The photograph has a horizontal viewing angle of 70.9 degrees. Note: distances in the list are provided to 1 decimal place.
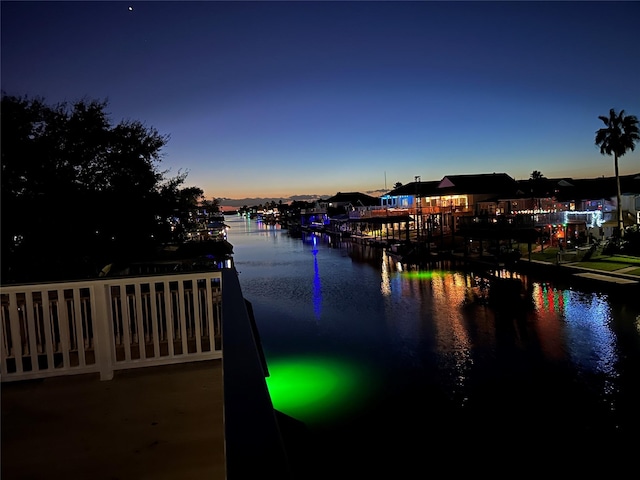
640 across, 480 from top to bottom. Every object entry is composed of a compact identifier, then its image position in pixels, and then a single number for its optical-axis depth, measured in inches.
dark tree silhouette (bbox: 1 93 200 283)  443.8
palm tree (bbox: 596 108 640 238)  1626.5
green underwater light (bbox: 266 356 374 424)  502.3
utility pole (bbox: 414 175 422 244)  2134.4
